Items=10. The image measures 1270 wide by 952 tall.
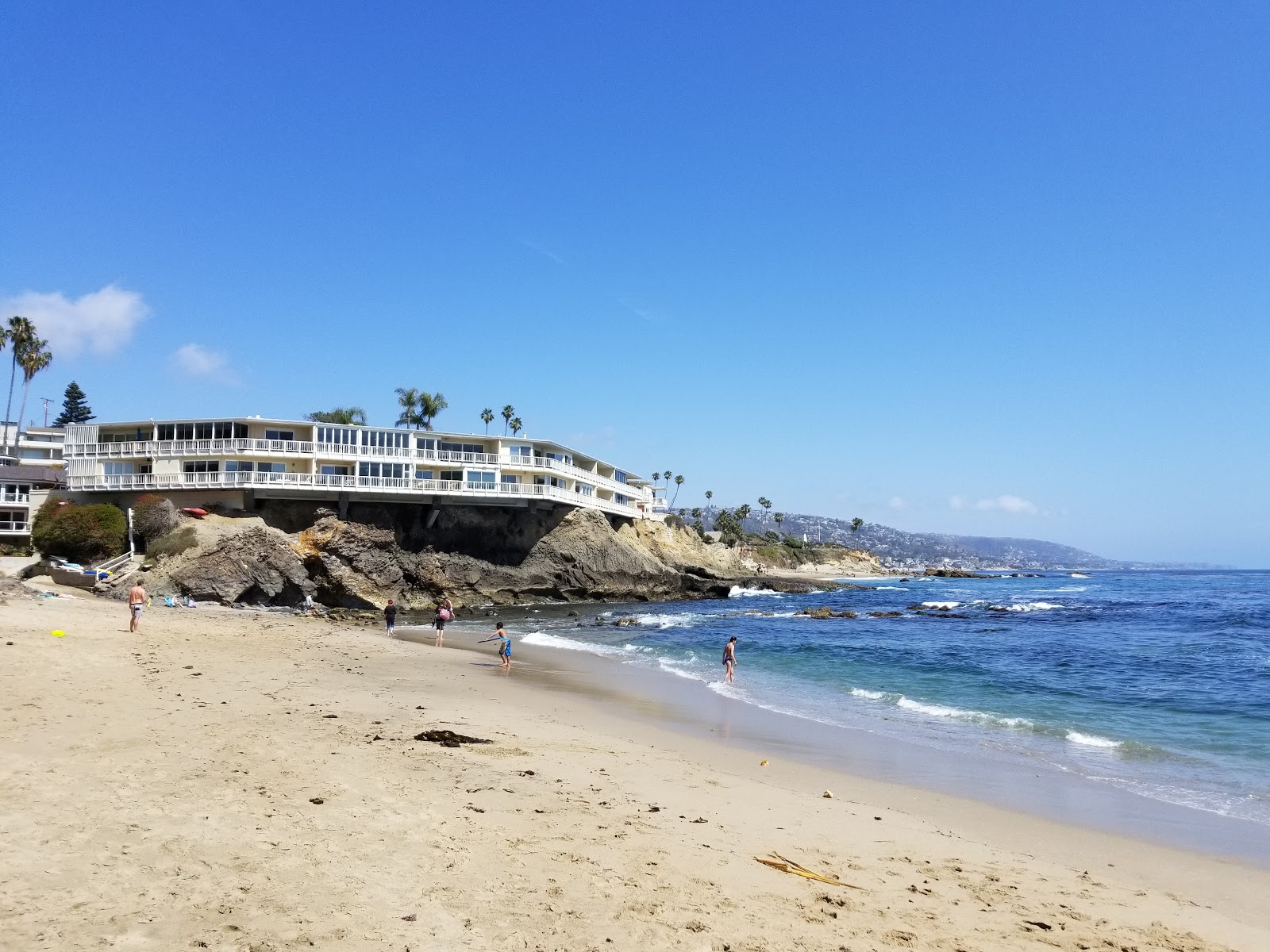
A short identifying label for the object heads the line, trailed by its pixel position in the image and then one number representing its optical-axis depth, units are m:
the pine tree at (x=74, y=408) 95.56
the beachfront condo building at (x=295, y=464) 48.25
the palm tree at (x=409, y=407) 86.38
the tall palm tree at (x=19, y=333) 73.00
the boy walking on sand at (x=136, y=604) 23.81
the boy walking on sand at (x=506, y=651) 24.45
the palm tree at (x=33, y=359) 74.81
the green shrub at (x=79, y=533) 41.72
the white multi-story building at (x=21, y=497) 49.84
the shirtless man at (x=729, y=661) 24.14
